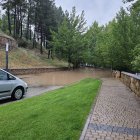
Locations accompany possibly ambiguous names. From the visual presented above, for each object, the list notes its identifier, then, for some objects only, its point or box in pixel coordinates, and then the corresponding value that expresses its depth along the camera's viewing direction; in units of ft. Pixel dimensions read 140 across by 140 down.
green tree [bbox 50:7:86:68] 89.14
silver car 19.55
